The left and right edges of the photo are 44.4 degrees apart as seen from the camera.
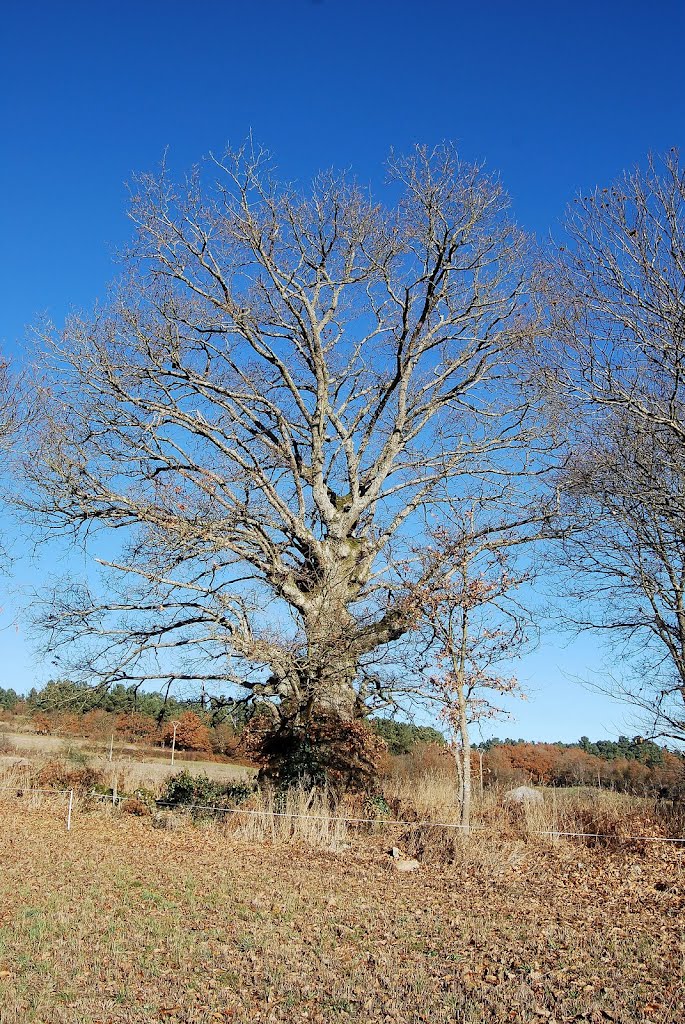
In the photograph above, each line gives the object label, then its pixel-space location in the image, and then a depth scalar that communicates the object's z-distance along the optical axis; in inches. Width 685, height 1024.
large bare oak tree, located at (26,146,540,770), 599.8
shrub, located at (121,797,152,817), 607.2
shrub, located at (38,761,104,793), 692.7
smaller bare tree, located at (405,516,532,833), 551.2
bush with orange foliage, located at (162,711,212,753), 1230.9
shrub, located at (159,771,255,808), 618.2
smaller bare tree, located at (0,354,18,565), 604.4
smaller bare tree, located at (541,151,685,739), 441.7
